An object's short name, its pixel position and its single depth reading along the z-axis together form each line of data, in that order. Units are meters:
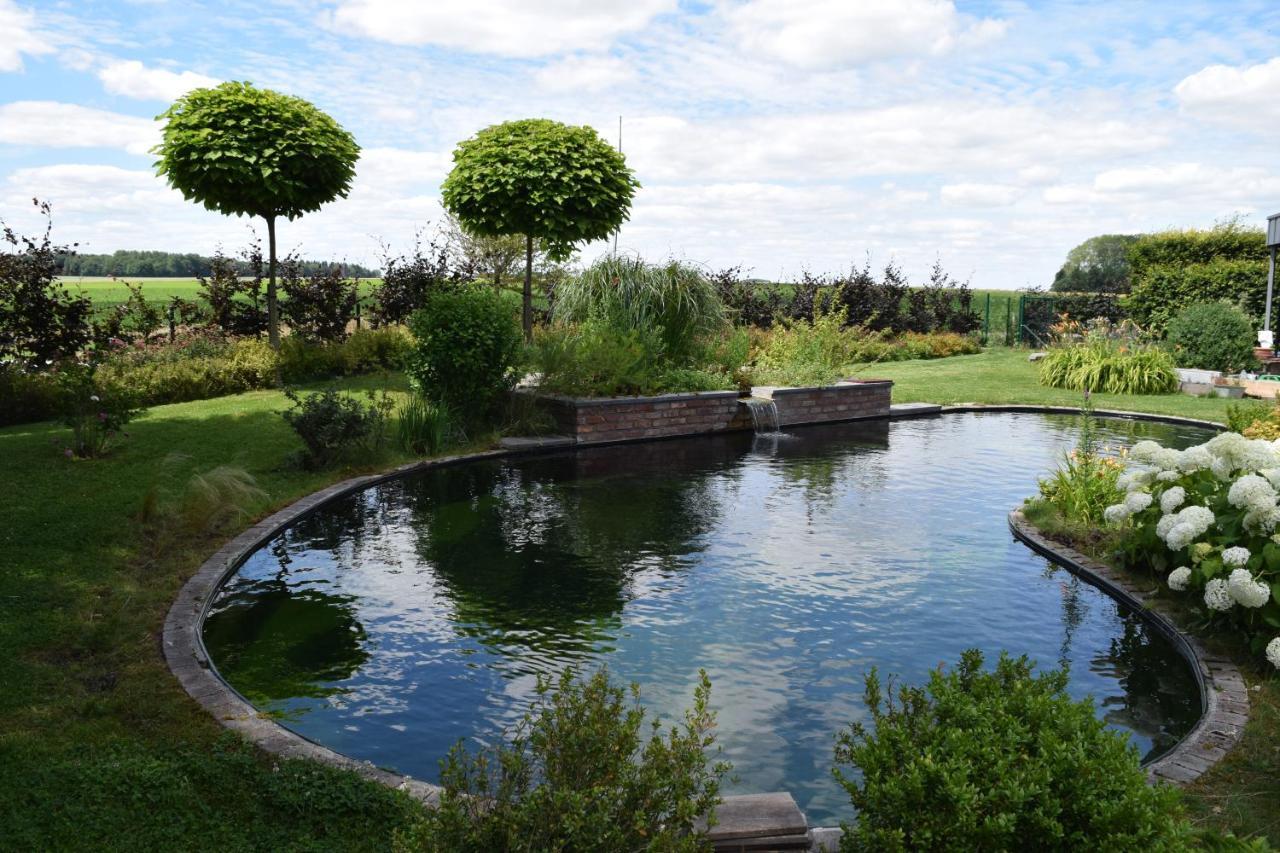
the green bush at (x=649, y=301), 12.39
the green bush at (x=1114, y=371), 15.61
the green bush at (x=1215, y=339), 16.52
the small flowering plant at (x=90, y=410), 8.37
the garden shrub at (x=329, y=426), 8.74
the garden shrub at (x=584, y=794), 2.31
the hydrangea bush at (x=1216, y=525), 4.66
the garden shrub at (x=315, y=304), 16.44
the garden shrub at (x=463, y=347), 10.21
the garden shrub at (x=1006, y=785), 2.38
